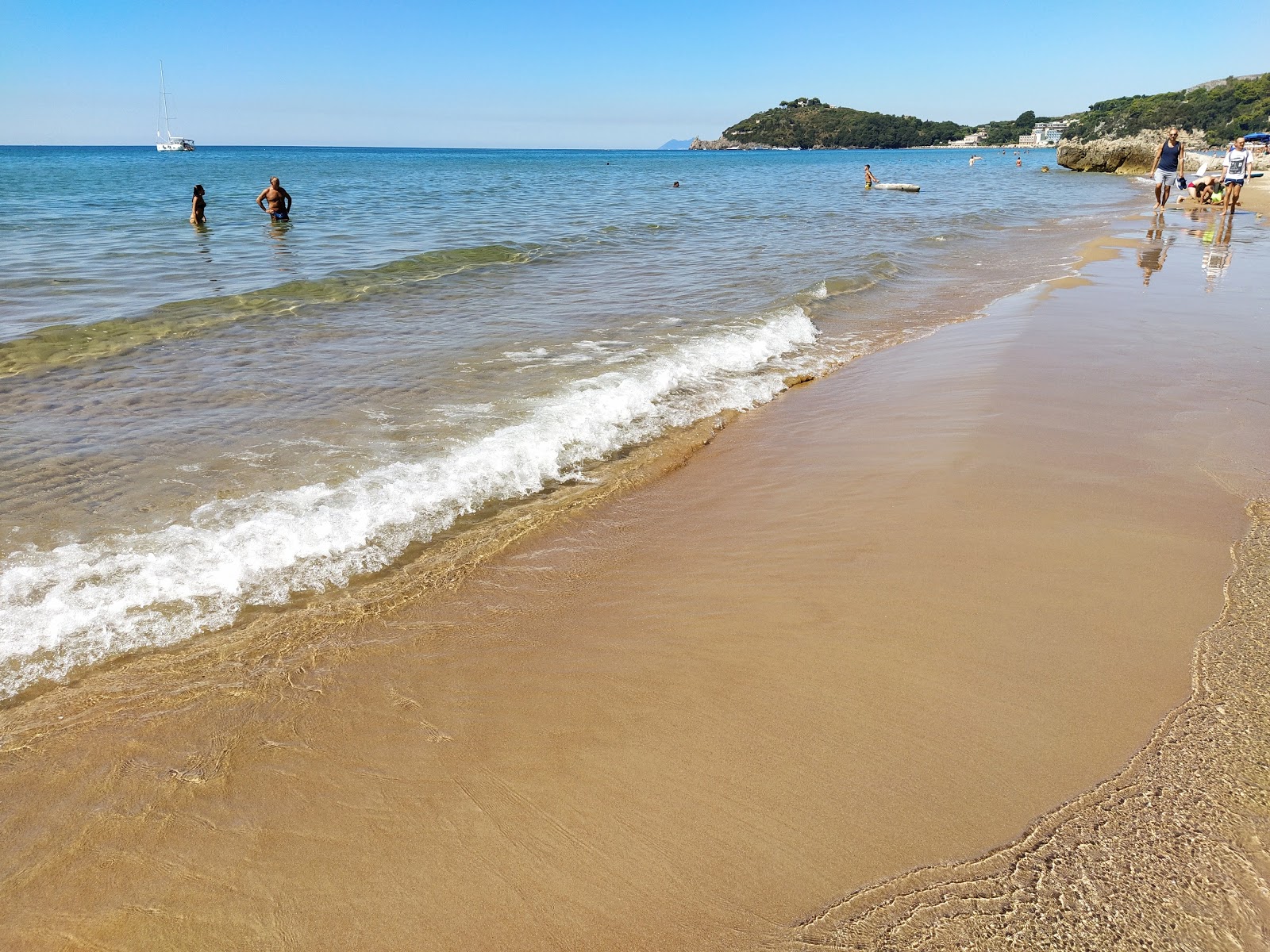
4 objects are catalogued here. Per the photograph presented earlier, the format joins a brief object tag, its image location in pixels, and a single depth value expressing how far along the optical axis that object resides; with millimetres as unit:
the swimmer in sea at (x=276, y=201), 20281
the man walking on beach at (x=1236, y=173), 18922
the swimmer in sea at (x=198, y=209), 19422
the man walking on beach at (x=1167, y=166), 18578
